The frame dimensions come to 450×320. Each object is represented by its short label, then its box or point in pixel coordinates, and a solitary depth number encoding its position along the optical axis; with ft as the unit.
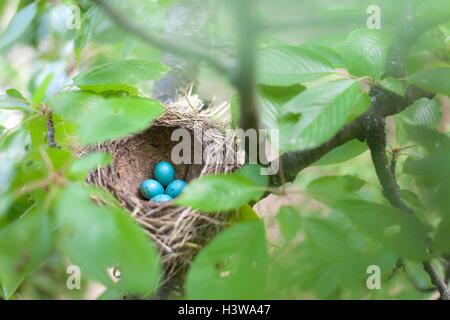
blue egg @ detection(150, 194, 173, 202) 3.10
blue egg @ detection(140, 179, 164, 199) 3.35
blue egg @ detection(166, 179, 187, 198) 3.38
